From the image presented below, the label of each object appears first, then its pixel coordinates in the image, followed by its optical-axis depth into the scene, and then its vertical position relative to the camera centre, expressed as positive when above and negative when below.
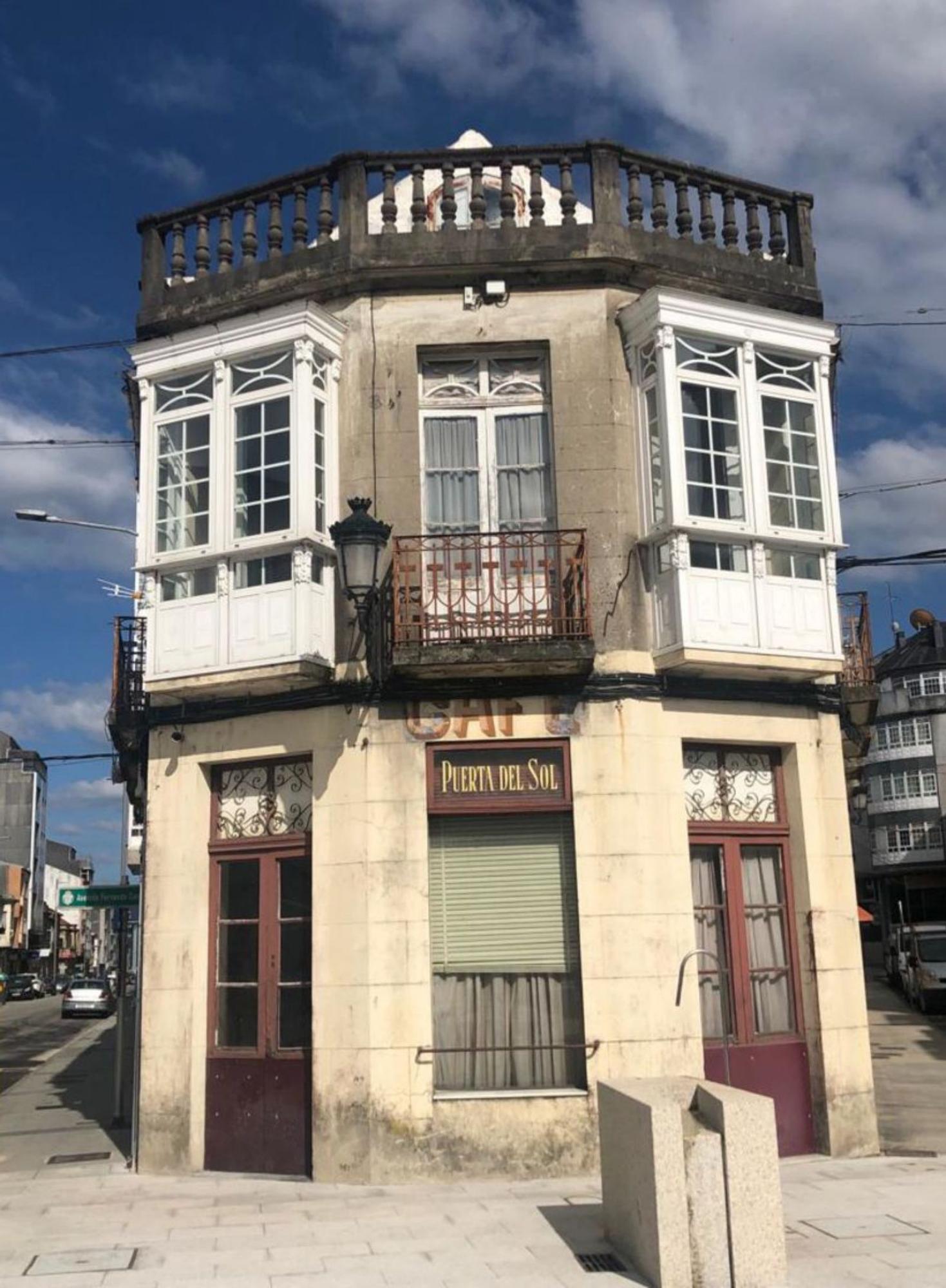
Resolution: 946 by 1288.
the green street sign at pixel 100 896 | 16.05 +0.57
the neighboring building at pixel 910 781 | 61.94 +6.65
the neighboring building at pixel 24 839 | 91.81 +8.35
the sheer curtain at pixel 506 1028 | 10.54 -0.82
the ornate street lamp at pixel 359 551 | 10.45 +3.12
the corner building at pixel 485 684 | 10.59 +2.15
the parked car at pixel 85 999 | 47.59 -2.12
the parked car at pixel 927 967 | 30.98 -1.28
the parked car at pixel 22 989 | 69.81 -2.44
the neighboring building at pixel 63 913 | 113.12 +2.91
